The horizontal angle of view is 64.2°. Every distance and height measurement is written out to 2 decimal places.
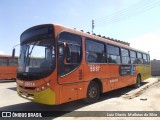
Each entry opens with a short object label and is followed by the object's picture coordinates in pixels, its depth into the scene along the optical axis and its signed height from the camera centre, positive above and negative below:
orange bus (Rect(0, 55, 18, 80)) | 12.93 -0.22
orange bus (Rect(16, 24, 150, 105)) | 4.23 -0.05
